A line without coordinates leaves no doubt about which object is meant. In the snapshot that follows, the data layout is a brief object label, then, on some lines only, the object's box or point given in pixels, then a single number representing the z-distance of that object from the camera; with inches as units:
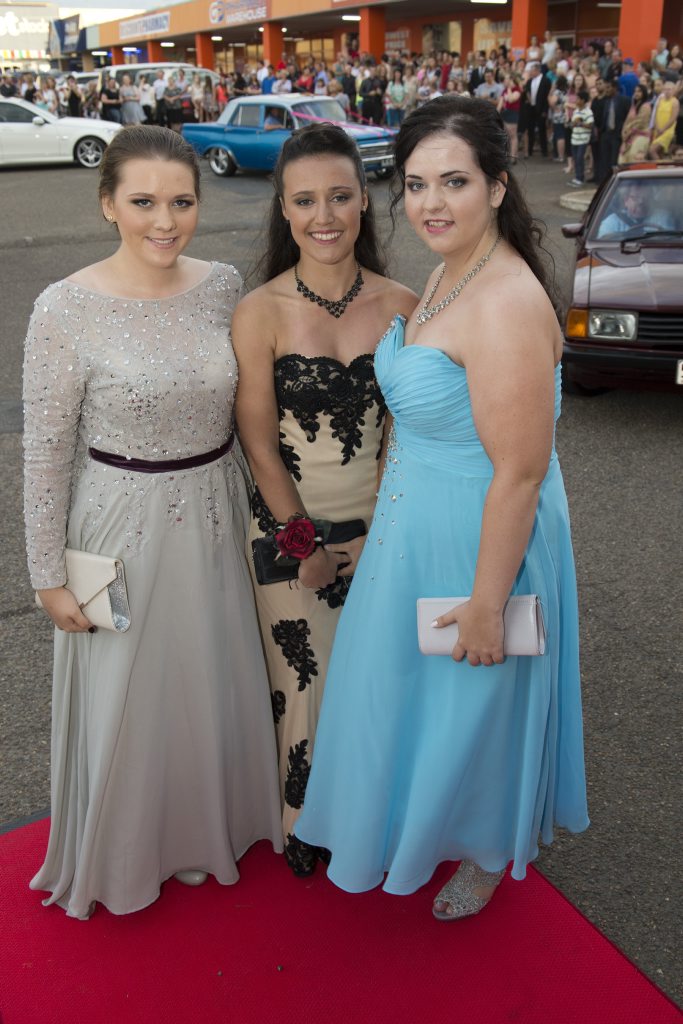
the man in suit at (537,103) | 765.9
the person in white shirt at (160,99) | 1033.5
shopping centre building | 935.0
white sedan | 768.9
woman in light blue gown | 79.1
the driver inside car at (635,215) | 265.4
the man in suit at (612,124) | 625.6
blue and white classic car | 641.6
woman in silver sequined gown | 87.7
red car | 235.9
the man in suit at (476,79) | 840.9
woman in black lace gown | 93.8
